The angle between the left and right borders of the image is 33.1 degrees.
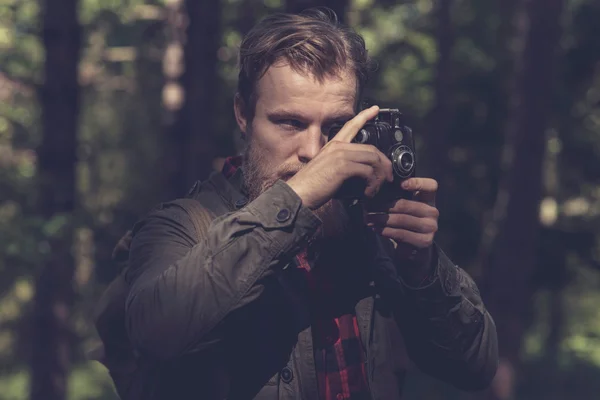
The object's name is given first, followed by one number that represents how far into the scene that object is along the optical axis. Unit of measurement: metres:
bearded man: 2.93
